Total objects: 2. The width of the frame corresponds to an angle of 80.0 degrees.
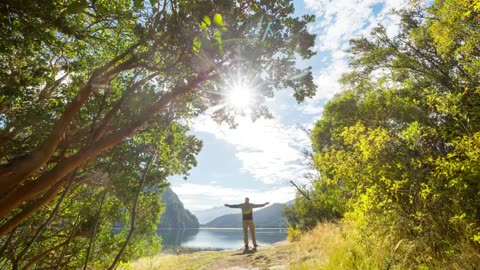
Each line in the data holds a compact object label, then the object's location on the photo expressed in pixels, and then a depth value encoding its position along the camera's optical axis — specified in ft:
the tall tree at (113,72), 16.46
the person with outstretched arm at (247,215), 42.97
